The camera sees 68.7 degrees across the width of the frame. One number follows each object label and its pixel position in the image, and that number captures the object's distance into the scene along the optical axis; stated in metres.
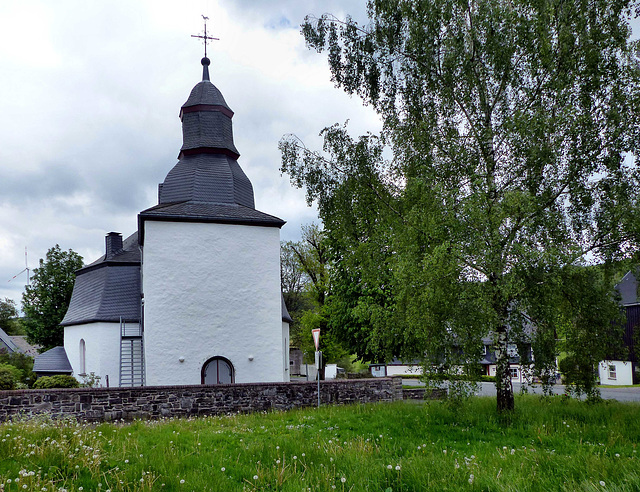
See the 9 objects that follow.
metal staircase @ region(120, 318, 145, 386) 19.61
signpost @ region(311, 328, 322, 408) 13.76
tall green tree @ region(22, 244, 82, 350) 34.19
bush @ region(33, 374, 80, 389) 18.02
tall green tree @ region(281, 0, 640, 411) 9.17
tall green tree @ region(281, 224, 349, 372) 28.09
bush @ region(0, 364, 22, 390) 16.01
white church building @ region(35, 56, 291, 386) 18.08
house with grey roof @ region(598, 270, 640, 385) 28.27
